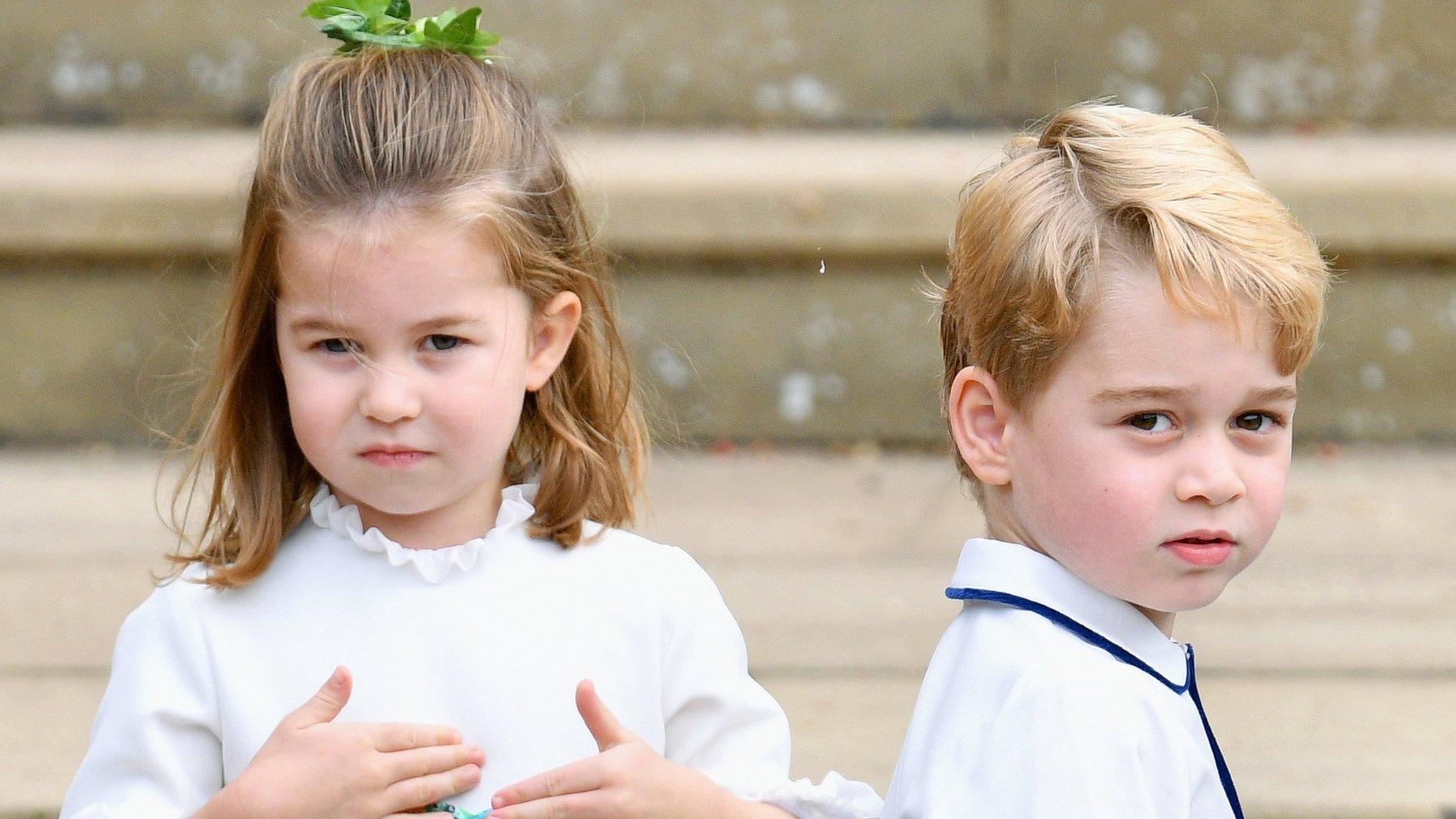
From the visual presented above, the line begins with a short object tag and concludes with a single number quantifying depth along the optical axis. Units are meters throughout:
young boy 7.53
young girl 7.61
